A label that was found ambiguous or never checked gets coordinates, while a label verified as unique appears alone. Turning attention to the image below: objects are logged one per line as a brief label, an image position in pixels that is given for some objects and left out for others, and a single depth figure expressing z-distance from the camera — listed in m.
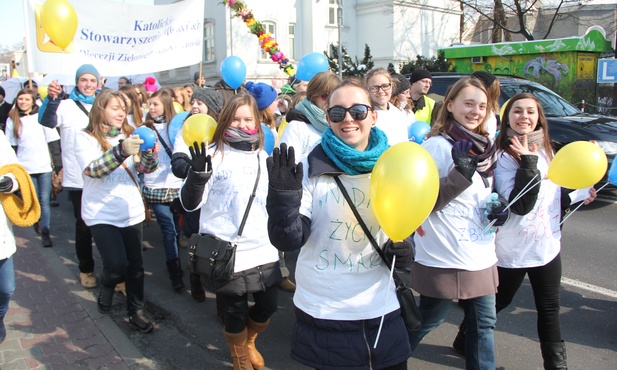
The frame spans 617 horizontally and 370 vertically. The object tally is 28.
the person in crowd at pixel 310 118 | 4.01
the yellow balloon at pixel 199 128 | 3.42
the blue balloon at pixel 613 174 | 3.49
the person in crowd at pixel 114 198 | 4.03
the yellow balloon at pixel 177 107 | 5.94
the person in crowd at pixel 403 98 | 5.87
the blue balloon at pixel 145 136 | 3.93
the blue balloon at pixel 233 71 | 6.16
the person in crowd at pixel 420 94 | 6.46
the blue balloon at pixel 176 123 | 4.61
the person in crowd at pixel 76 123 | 5.04
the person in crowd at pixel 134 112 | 5.29
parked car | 7.82
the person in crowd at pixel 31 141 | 6.79
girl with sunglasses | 2.28
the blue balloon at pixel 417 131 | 5.13
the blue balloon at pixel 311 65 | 6.17
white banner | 5.94
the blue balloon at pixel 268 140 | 4.00
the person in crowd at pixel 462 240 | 2.88
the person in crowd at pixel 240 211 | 3.22
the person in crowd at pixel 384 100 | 4.61
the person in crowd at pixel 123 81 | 9.84
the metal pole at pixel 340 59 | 14.02
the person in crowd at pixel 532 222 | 3.15
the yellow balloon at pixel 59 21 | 5.68
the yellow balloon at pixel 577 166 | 3.02
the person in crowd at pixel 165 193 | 5.02
